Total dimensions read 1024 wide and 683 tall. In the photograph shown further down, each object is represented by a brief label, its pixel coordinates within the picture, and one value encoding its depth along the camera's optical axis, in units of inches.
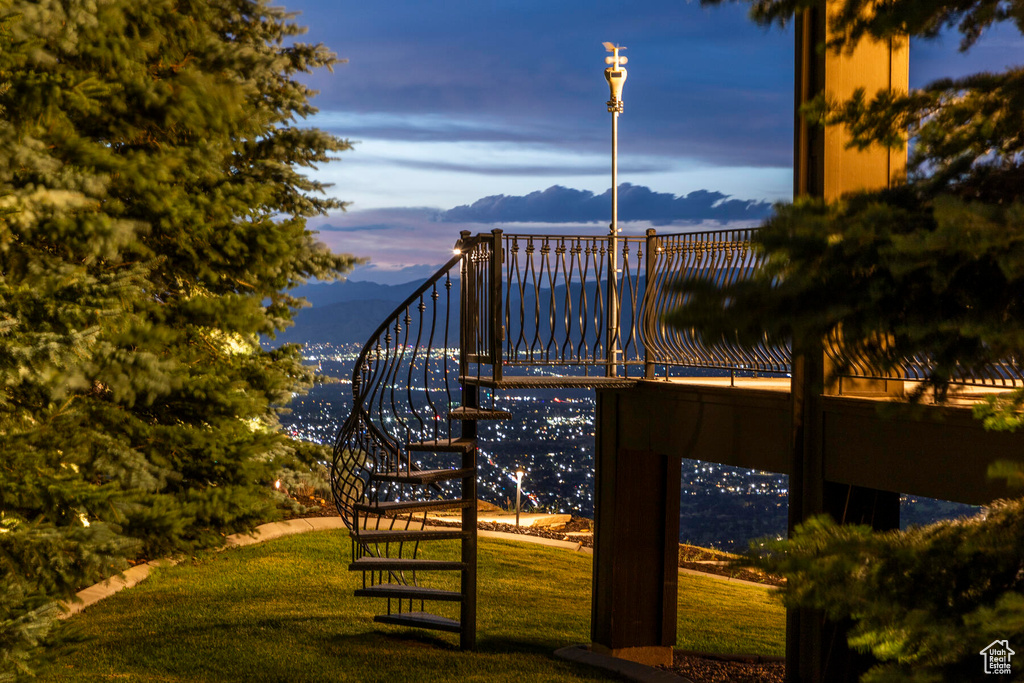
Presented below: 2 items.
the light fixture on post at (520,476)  470.8
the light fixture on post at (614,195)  277.4
